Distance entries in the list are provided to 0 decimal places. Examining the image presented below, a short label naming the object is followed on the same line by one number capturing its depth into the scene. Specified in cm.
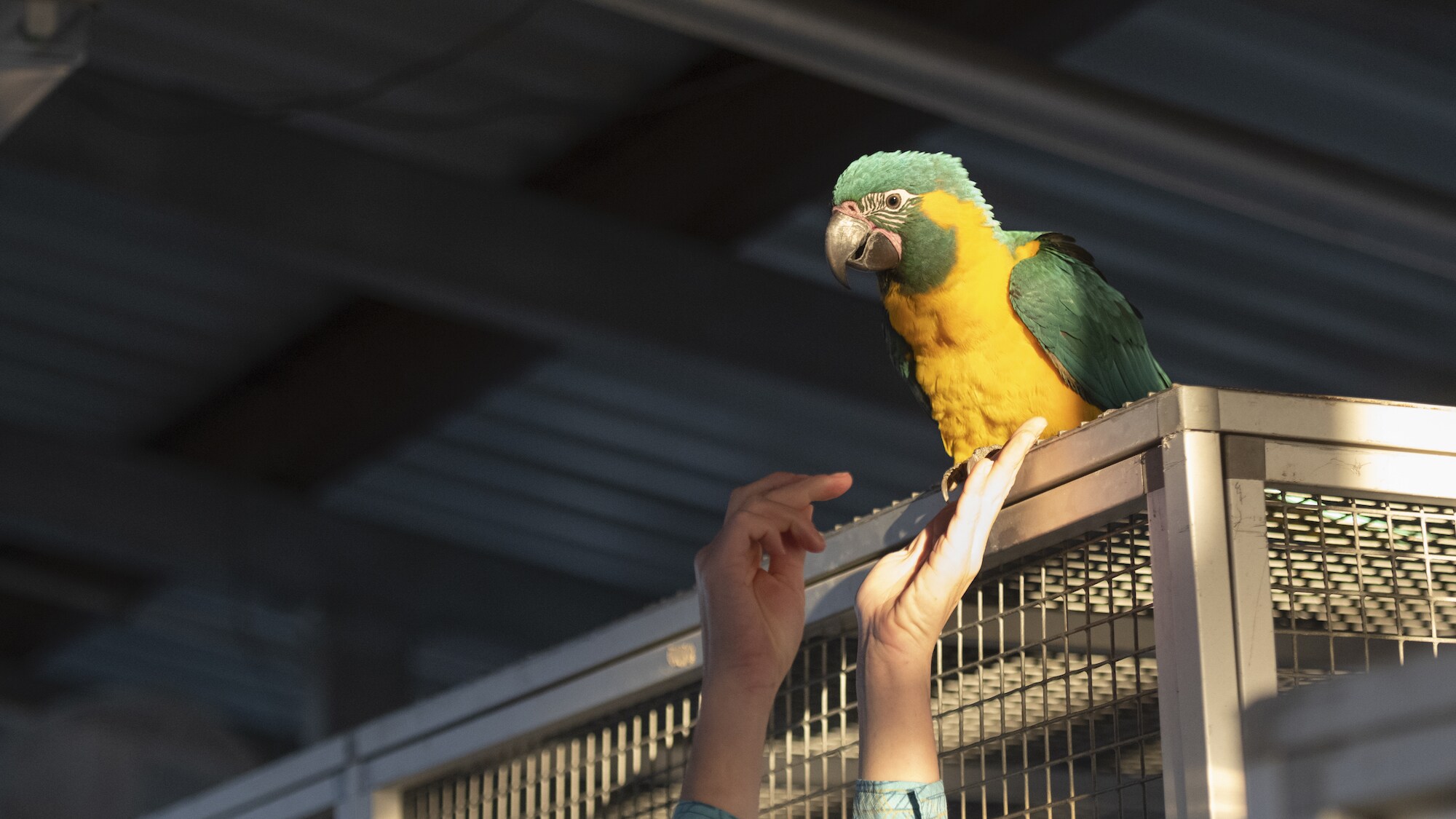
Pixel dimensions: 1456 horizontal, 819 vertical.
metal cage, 295
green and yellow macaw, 378
